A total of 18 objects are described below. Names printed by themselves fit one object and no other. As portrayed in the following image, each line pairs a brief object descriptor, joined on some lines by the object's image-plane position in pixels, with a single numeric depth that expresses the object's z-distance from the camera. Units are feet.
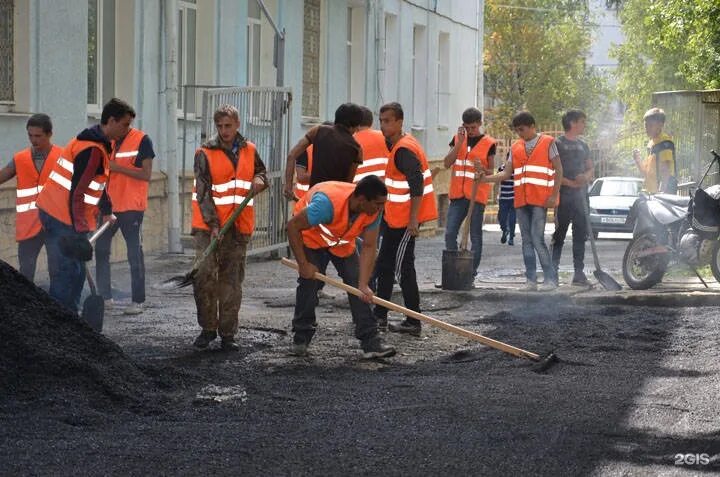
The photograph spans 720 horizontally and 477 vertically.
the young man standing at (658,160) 47.62
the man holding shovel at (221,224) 31.91
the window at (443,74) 107.45
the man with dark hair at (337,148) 35.09
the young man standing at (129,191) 39.11
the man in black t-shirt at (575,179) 46.34
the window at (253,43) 70.79
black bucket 44.21
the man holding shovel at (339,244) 28.22
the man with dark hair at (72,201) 31.24
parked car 93.40
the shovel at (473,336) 29.99
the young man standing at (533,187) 45.21
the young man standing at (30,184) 35.55
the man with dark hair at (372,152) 39.47
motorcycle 44.70
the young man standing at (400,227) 35.81
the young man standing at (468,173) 44.88
